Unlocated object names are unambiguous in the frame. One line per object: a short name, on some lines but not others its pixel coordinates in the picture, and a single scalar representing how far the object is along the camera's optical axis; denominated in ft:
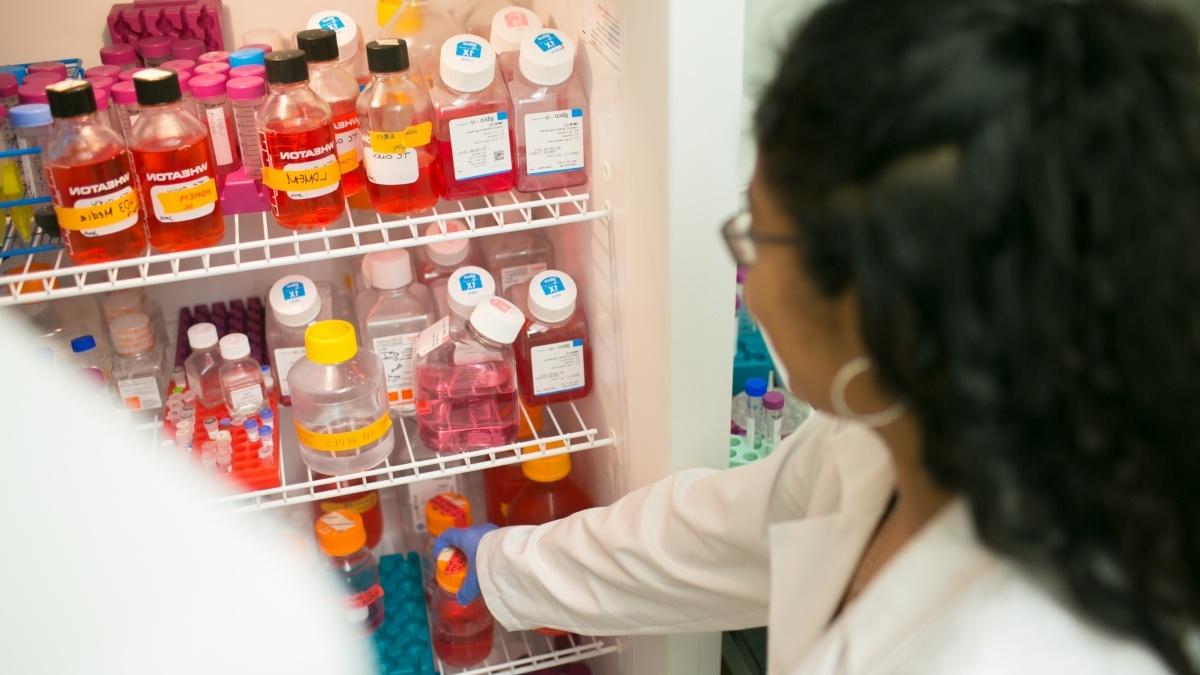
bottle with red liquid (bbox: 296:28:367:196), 4.06
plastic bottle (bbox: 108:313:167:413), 4.55
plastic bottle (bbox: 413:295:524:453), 4.31
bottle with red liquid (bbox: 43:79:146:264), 3.56
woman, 1.98
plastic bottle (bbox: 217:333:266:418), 4.48
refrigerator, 3.46
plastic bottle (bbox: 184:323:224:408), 4.57
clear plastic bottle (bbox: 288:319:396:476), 4.35
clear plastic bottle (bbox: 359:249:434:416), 4.58
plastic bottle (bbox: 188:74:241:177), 3.97
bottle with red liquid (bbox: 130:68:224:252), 3.71
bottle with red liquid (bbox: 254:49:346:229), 3.80
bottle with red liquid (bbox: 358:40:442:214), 3.99
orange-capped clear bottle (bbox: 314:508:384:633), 4.91
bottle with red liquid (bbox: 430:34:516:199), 4.04
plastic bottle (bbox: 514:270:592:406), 4.44
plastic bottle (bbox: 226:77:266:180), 3.92
